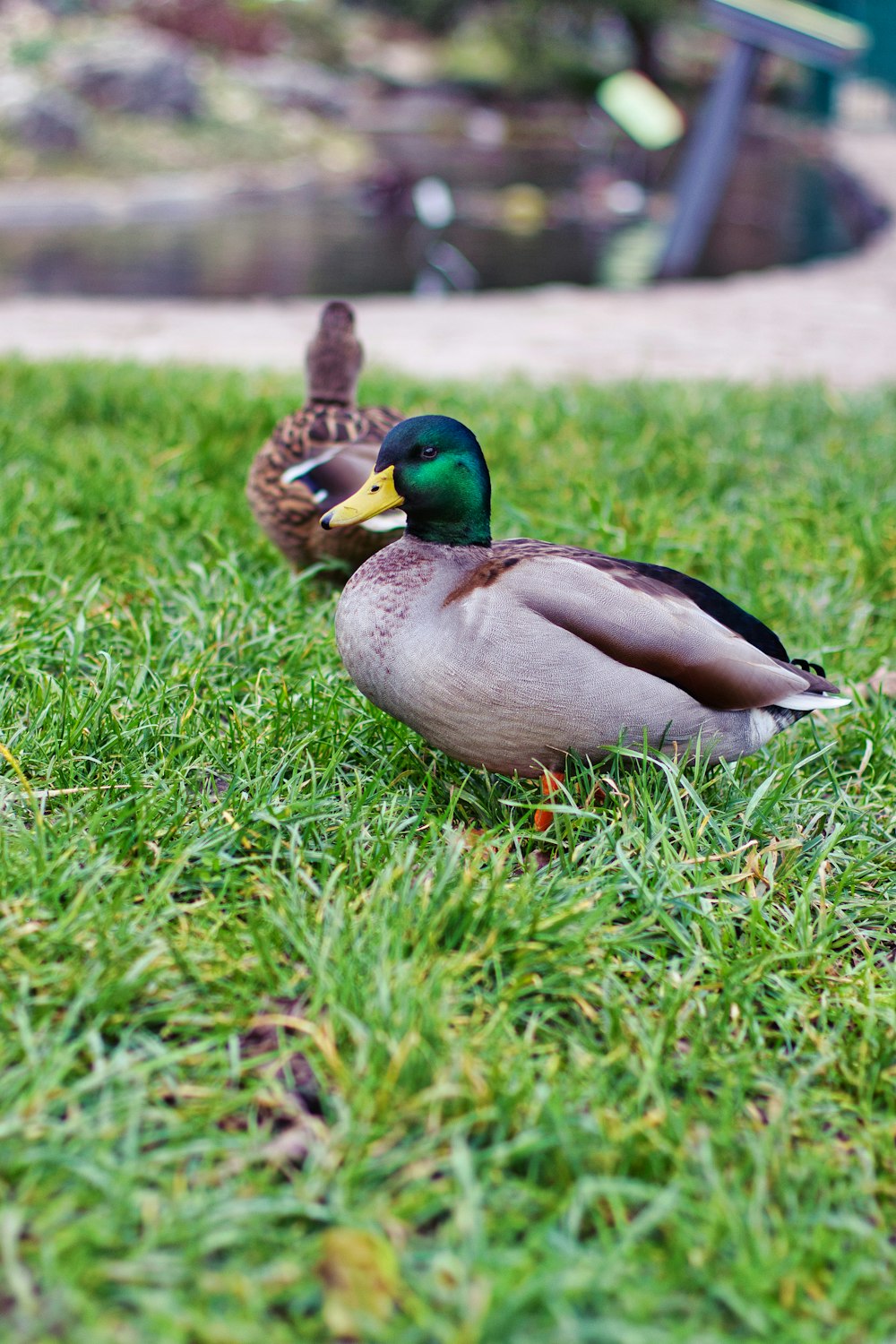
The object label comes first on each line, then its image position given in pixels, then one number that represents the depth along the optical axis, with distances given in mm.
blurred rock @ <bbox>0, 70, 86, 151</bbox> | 17770
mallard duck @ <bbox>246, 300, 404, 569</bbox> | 3070
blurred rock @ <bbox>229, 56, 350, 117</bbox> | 25516
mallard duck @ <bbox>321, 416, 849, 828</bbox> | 2123
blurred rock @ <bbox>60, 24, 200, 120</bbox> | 20516
